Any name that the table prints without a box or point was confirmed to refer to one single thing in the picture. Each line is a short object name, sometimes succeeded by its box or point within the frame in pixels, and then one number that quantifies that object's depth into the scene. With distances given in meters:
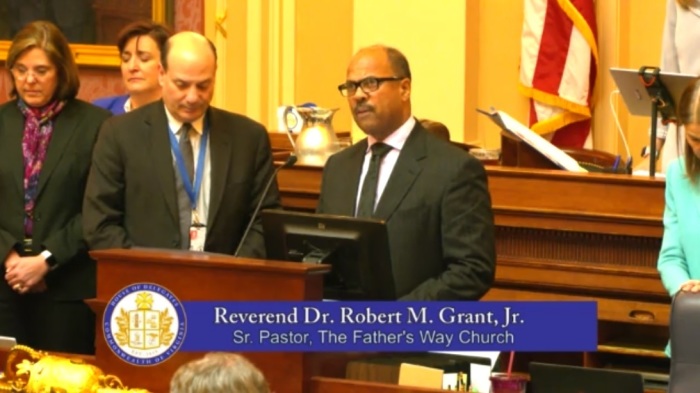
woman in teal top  7.58
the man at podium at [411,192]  8.09
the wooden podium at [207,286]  6.79
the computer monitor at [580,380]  6.50
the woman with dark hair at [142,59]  10.30
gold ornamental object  6.56
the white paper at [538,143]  10.18
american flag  14.15
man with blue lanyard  8.58
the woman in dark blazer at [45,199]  9.31
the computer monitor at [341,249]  7.22
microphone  8.27
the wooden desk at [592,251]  9.48
